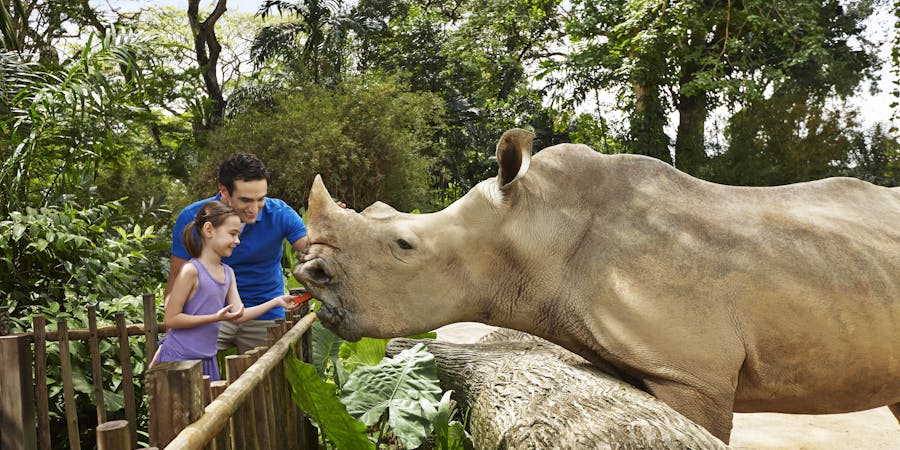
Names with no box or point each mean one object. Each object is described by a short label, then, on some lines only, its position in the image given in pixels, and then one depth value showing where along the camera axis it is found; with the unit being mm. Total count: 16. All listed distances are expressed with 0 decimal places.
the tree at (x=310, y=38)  17203
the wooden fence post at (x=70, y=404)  3645
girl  3180
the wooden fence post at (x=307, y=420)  3886
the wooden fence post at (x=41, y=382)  3592
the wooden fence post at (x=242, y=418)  2381
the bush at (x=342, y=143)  14039
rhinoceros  2574
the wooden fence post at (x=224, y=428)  2129
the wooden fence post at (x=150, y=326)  3979
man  3596
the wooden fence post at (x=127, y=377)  3777
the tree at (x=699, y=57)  14203
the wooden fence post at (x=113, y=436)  1480
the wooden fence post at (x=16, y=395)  2861
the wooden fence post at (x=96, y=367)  3832
